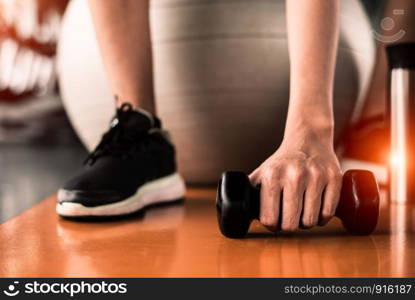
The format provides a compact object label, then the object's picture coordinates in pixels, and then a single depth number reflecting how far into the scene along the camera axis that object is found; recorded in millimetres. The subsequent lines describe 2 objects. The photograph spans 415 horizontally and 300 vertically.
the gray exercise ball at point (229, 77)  1468
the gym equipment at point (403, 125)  1235
